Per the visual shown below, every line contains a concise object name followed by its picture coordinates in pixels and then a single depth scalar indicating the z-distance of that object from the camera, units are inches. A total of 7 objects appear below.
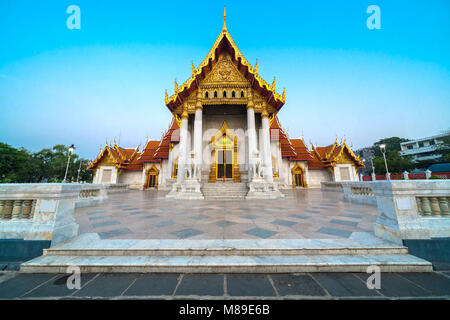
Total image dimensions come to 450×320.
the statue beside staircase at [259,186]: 307.3
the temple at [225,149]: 359.6
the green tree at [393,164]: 1204.5
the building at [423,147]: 1453.2
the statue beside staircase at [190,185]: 306.8
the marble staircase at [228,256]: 66.8
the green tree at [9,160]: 735.1
